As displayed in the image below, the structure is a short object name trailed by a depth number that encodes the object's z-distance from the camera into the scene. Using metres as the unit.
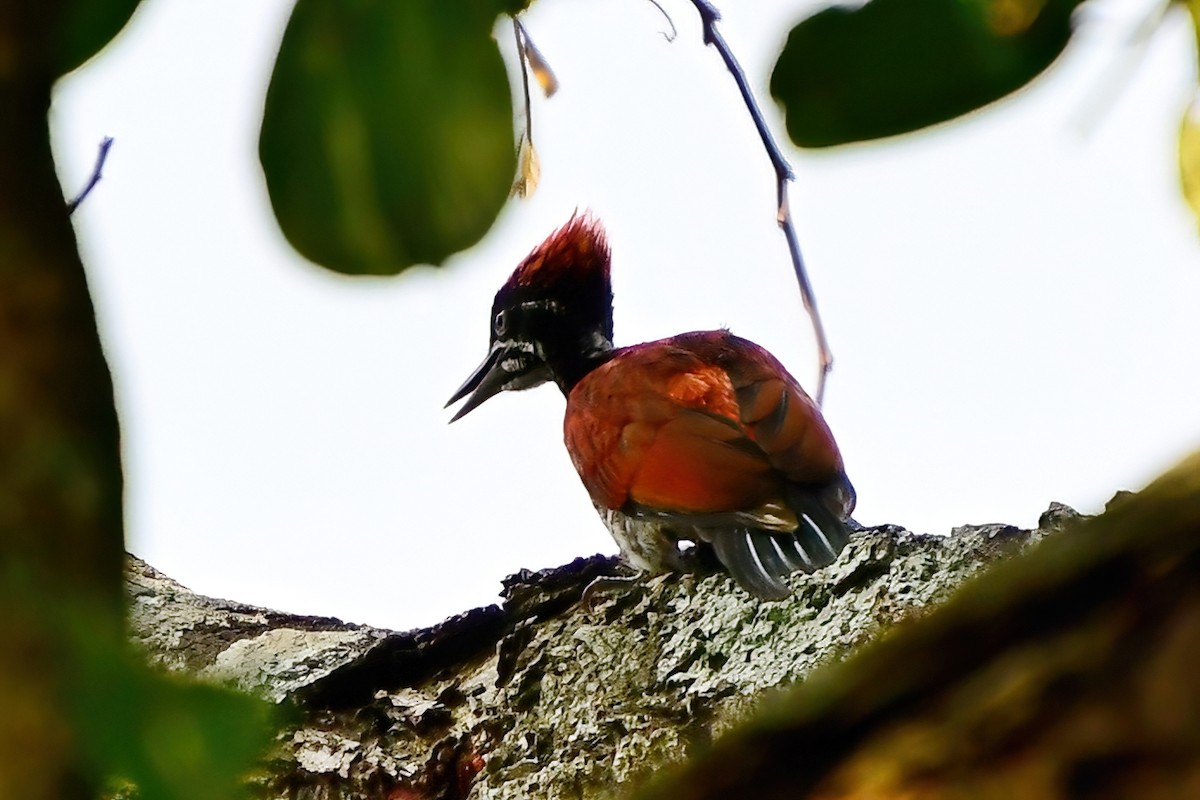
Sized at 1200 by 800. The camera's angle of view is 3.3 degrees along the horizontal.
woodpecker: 8.69
